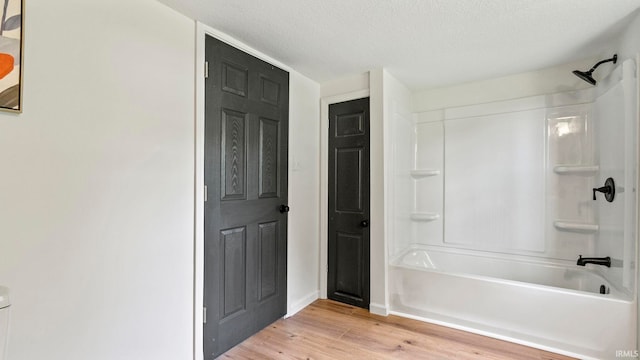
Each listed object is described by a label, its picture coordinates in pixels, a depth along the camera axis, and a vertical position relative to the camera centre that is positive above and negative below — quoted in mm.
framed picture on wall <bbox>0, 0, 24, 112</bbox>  1115 +496
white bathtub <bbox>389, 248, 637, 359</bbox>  1895 -907
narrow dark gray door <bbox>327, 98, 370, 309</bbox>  2787 -195
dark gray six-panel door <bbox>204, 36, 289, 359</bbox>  1938 -97
